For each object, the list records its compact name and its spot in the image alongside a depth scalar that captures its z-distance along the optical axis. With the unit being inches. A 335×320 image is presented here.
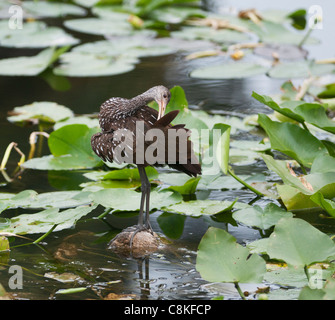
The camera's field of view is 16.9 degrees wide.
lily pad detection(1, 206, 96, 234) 160.4
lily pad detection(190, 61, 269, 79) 296.5
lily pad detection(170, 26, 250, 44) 351.3
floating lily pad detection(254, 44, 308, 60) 324.3
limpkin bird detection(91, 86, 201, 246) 148.4
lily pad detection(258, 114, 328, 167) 180.7
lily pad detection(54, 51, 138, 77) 298.9
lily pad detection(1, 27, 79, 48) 343.9
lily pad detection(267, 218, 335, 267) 125.8
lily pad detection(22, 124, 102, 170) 204.1
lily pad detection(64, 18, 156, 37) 361.9
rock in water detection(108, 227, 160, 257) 160.6
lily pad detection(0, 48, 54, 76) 297.0
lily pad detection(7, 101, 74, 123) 249.3
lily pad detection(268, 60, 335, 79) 291.6
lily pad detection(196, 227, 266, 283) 126.4
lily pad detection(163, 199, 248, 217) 173.7
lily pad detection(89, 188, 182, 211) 167.6
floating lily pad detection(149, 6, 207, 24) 387.9
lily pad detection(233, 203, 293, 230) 165.5
